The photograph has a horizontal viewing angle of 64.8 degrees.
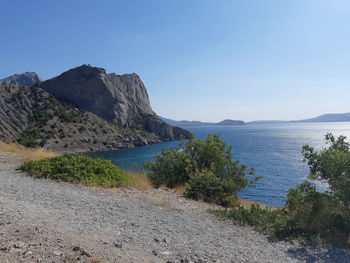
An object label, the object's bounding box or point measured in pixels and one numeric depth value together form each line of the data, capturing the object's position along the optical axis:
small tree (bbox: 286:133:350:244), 6.90
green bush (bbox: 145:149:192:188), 13.67
